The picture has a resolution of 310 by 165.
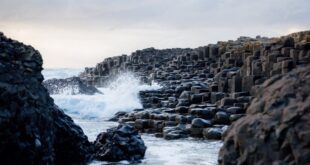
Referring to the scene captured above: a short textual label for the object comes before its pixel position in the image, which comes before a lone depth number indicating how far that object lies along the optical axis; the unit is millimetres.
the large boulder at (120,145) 12547
